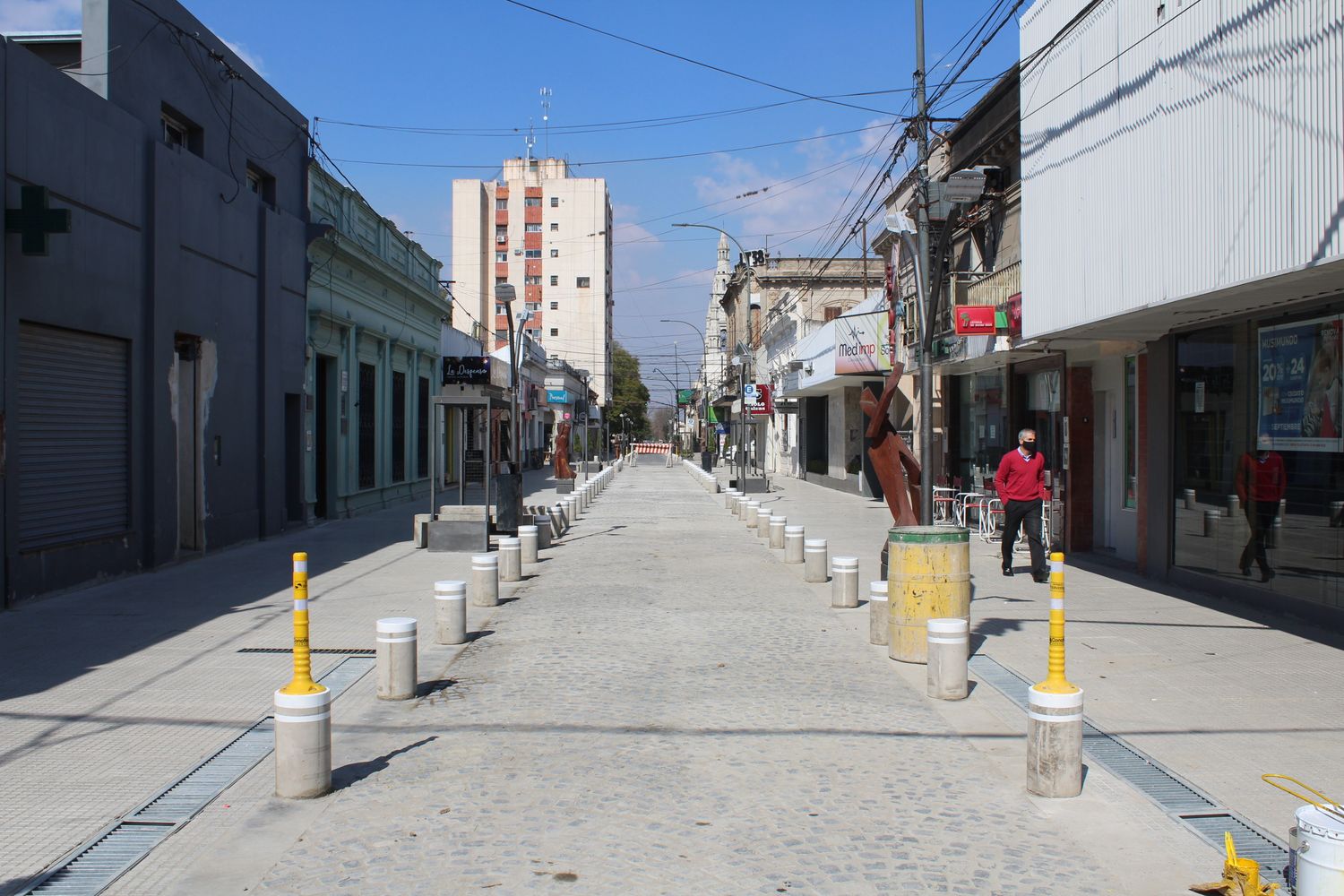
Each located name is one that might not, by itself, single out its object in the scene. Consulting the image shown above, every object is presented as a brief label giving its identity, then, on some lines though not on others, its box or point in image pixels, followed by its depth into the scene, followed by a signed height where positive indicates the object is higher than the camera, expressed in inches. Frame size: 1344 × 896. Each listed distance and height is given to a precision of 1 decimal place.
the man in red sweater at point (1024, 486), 549.0 -17.7
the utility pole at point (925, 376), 451.8 +30.5
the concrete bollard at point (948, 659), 305.1 -57.3
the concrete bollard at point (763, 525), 793.6 -53.4
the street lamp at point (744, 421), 1295.5 +37.5
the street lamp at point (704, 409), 3299.0 +135.9
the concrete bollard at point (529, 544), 619.5 -51.2
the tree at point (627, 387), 4725.6 +283.4
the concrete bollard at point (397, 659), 305.3 -56.8
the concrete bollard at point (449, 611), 387.9 -55.5
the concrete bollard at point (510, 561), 559.2 -54.7
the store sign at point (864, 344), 1065.5 +106.6
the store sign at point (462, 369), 1403.8 +106.4
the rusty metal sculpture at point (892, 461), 510.9 -4.6
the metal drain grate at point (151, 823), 181.9 -69.6
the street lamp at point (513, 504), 745.0 -34.7
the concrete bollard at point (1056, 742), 220.8 -58.4
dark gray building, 472.7 +79.9
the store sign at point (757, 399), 1563.7 +77.2
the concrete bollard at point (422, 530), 719.1 -49.8
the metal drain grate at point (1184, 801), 194.5 -70.4
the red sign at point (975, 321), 675.4 +79.7
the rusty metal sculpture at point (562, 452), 1443.2 -0.6
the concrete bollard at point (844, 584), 475.5 -57.2
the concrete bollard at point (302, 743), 218.7 -57.5
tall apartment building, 3558.1 +668.4
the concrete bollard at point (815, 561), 557.0 -55.1
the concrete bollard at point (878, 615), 390.0 -57.9
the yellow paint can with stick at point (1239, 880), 168.9 -66.2
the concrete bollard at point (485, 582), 476.7 -56.1
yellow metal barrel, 352.8 -41.4
